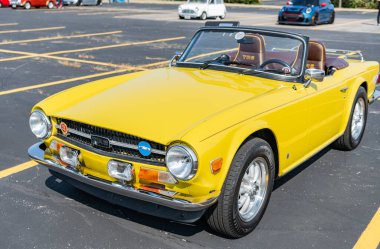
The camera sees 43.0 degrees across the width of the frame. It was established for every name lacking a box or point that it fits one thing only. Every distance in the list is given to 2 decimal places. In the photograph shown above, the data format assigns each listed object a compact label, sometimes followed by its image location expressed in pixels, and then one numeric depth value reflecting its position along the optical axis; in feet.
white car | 84.69
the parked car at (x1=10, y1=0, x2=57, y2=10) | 98.78
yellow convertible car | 11.37
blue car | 74.23
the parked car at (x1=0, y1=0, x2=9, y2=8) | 101.91
